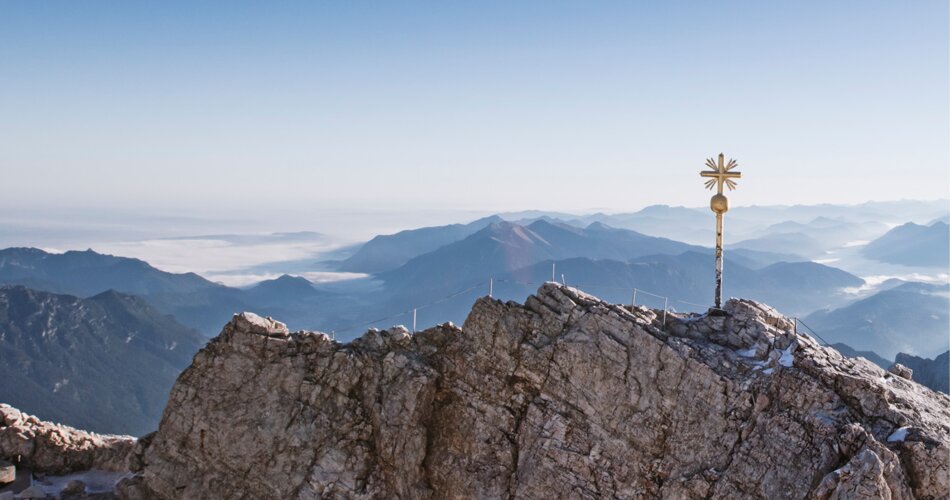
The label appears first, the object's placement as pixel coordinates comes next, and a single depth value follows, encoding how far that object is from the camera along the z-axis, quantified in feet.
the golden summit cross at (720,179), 110.83
